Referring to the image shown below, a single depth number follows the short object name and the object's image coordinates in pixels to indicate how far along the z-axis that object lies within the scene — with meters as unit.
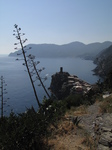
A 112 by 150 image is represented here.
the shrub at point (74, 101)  13.78
